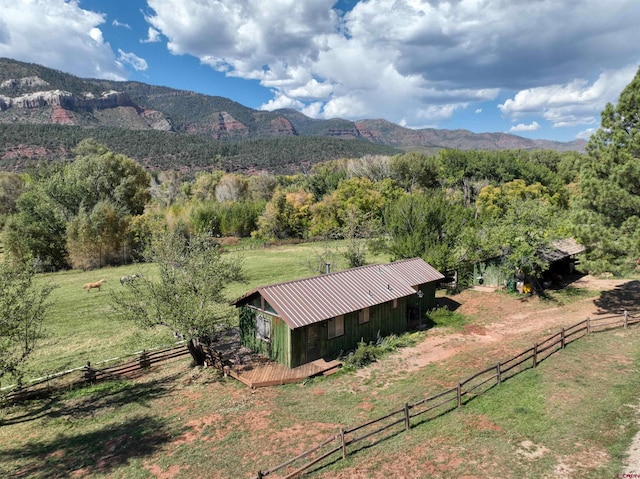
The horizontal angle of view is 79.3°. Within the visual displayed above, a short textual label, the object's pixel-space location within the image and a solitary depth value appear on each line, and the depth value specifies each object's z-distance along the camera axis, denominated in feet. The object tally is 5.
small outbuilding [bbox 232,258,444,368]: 58.54
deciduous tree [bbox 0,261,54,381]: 45.68
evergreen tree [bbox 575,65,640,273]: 60.54
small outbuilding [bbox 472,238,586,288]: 92.58
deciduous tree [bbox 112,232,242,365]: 54.24
